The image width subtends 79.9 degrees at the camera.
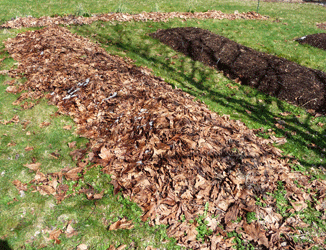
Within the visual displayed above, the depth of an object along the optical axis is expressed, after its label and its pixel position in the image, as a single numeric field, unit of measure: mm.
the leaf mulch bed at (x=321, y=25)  15552
